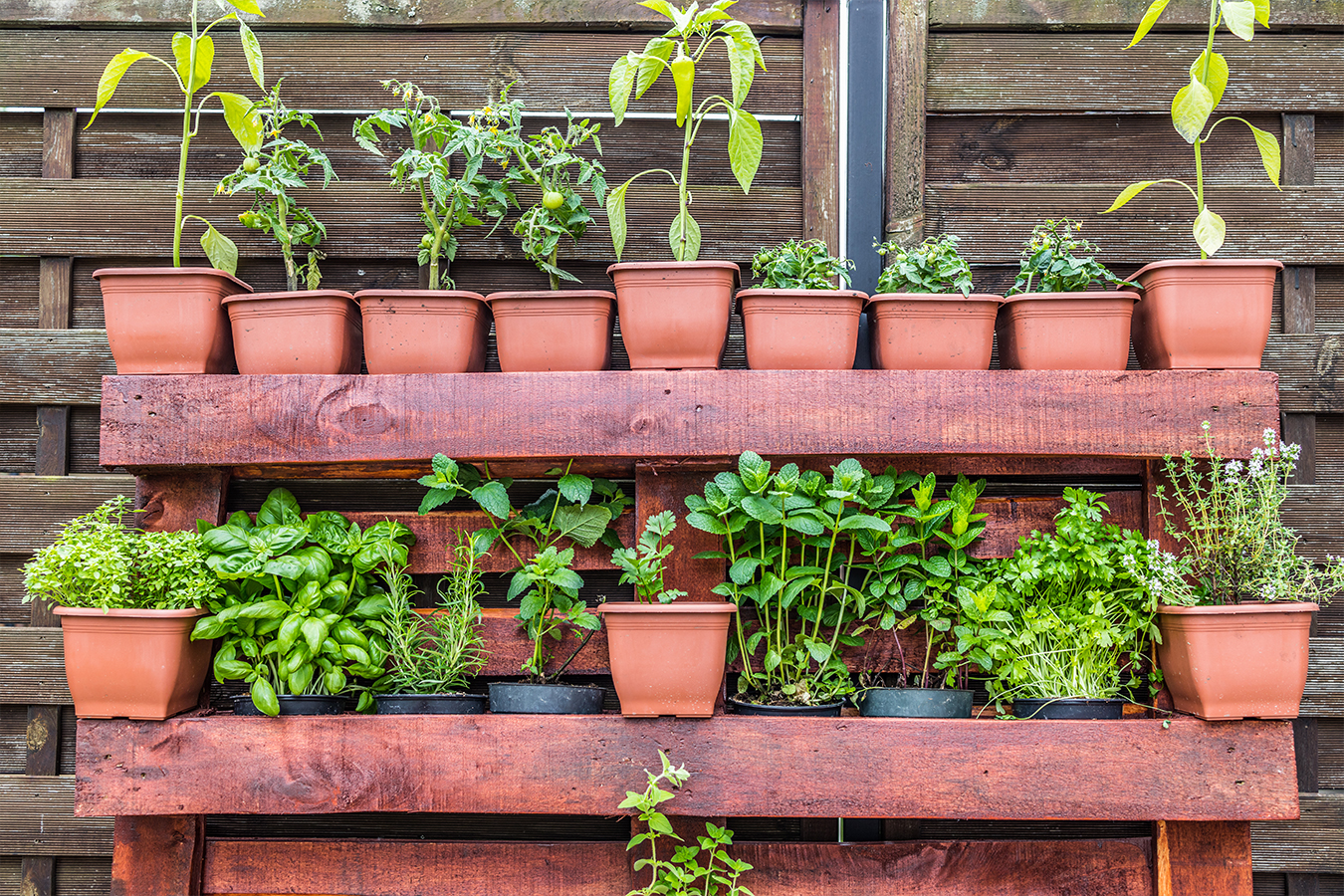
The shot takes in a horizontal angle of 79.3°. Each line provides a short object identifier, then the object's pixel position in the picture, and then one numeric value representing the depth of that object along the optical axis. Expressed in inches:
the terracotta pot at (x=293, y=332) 66.3
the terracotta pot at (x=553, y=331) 66.2
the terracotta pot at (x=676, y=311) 64.4
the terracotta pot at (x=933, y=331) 65.9
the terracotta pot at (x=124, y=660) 61.6
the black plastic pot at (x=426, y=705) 65.3
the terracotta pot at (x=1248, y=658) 59.4
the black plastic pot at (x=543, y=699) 64.5
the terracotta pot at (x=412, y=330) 66.3
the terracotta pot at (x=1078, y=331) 65.1
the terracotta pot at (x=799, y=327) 64.9
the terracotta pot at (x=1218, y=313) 63.6
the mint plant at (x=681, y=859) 58.6
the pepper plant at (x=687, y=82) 64.4
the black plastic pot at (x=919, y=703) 63.6
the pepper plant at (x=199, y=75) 66.7
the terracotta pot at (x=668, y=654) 60.0
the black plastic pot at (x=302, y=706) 64.4
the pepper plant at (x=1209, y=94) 63.0
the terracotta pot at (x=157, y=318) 65.7
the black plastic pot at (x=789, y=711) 63.0
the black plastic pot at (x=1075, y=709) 63.0
